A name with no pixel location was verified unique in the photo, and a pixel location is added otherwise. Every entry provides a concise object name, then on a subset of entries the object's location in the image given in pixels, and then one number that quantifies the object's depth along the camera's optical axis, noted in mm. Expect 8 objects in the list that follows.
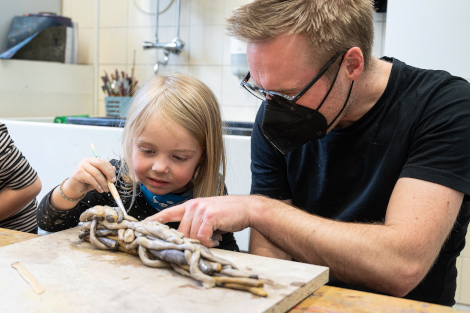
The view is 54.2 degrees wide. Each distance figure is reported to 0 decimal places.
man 926
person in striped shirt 1423
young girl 1206
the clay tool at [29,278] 707
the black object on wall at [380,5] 2341
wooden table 706
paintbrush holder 2752
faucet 2814
